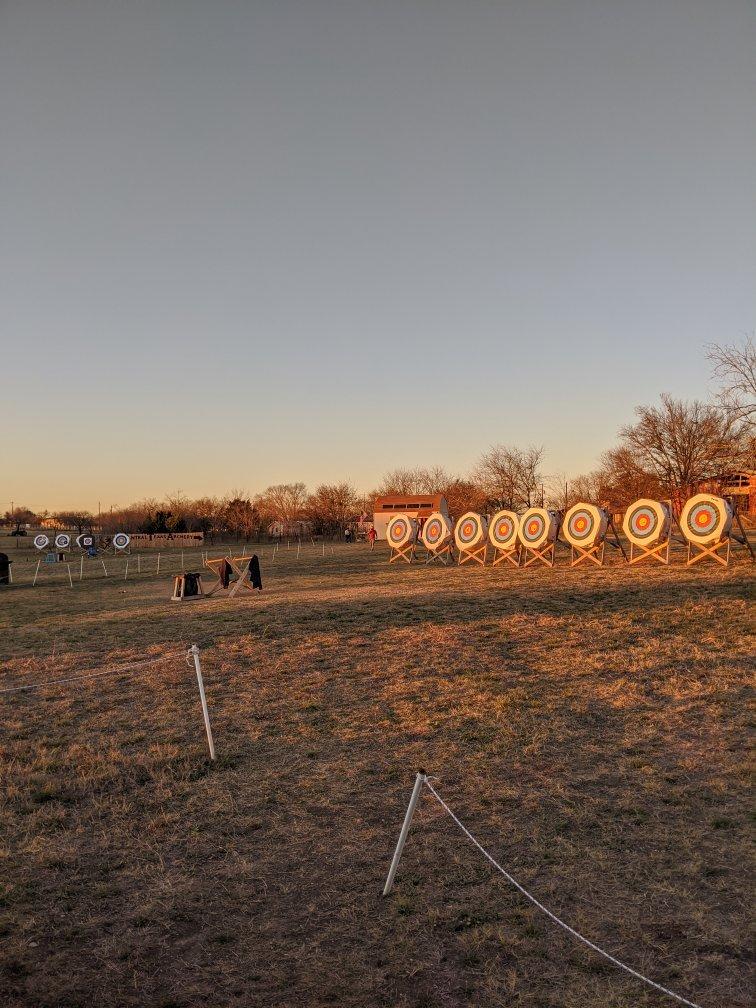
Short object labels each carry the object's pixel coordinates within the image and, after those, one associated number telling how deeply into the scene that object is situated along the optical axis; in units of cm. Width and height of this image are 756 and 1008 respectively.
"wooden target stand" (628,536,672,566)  2312
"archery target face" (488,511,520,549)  2787
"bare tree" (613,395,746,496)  4531
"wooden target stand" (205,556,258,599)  2216
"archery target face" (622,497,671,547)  2389
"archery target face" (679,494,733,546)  2205
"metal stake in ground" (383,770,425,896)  448
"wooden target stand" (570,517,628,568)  2519
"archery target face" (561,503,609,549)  2544
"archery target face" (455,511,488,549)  2872
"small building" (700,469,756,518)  4444
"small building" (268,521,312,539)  7412
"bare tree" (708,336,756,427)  2355
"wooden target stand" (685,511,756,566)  2133
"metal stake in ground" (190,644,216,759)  759
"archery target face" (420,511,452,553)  3034
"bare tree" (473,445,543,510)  7369
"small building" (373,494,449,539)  6719
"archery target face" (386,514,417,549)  3219
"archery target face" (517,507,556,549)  2630
